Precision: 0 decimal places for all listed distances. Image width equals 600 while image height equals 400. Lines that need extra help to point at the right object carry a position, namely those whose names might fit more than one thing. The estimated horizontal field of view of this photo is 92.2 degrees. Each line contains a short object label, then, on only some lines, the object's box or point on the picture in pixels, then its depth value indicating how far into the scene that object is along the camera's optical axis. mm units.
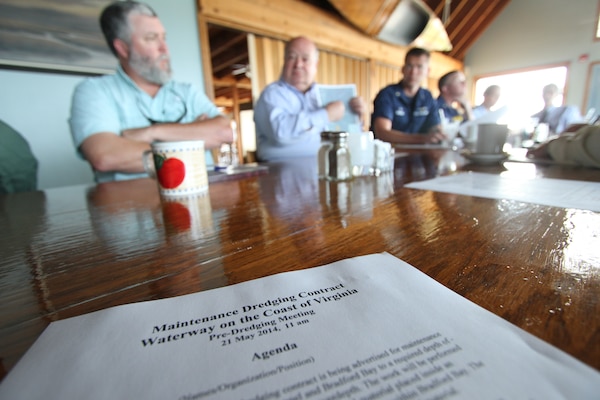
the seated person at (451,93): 2371
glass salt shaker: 582
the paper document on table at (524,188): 384
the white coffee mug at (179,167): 492
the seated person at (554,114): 3114
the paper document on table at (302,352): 111
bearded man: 945
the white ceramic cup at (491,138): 784
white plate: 779
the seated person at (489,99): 3316
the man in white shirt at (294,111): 1465
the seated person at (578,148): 652
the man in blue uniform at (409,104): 1975
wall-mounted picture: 1459
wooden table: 171
